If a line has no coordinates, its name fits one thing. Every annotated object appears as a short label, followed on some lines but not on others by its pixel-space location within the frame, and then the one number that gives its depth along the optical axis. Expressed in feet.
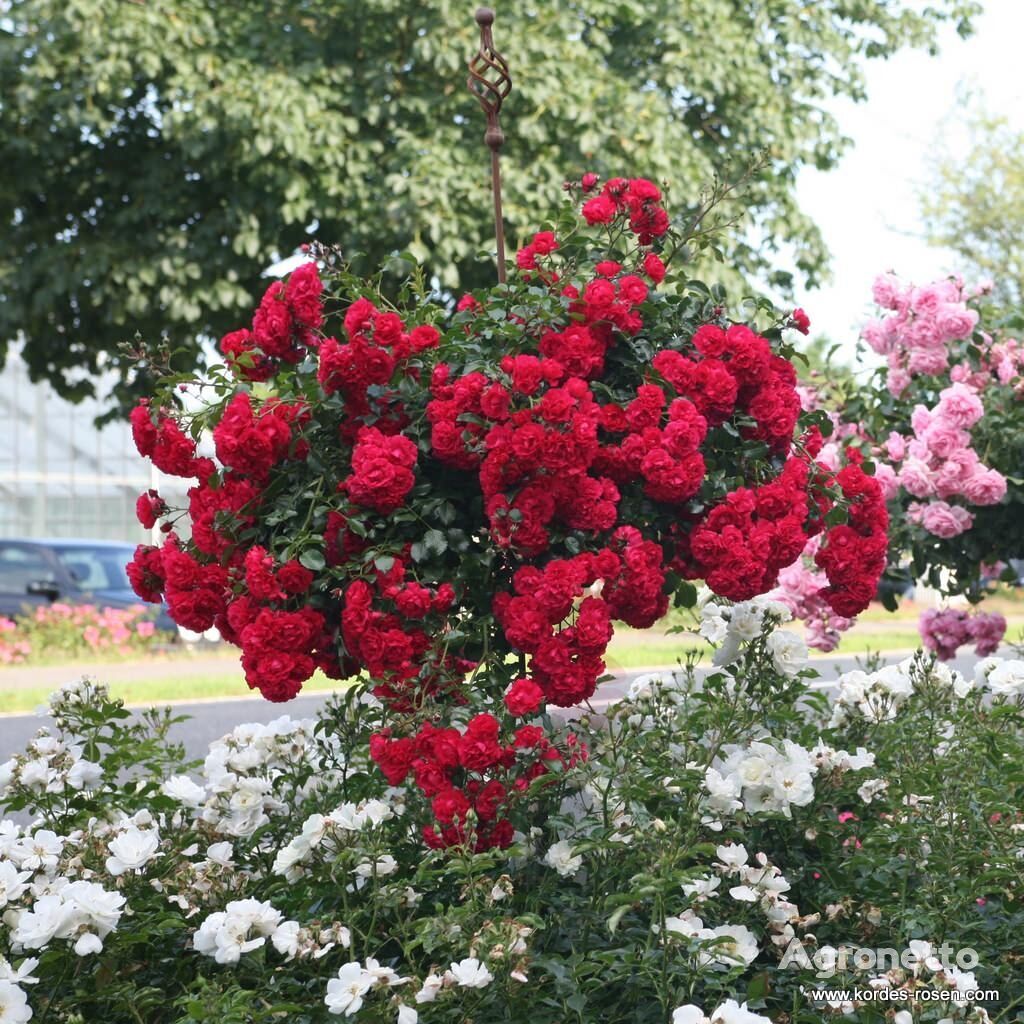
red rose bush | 9.12
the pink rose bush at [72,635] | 40.93
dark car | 45.39
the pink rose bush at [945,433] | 14.60
